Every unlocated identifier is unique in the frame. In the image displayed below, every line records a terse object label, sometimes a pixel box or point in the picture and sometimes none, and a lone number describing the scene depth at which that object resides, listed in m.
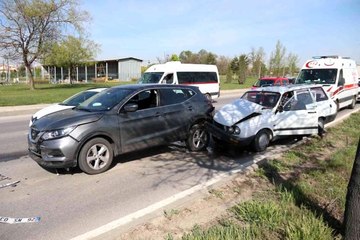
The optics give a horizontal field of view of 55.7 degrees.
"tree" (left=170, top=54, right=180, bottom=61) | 47.76
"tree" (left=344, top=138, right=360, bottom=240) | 3.23
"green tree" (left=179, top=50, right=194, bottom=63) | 75.41
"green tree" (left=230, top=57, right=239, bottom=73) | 66.86
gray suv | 5.81
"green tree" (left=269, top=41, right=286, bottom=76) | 57.38
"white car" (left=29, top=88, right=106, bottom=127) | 9.67
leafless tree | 32.09
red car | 21.17
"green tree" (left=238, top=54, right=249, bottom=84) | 53.66
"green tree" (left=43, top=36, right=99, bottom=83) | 36.68
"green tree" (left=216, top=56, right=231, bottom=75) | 73.80
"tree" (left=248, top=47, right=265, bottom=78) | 60.09
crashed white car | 7.53
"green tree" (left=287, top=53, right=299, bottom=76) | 61.76
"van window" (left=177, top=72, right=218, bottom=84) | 18.19
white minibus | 17.66
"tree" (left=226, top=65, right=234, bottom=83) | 55.20
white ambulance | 14.73
